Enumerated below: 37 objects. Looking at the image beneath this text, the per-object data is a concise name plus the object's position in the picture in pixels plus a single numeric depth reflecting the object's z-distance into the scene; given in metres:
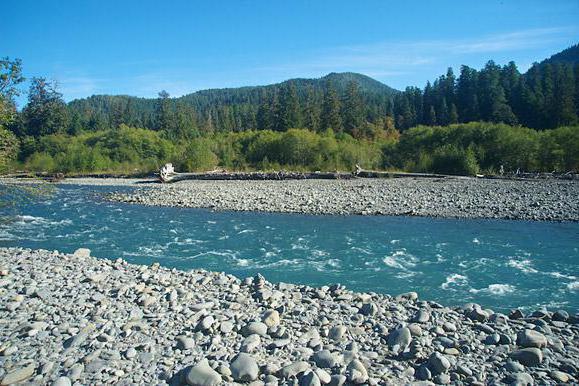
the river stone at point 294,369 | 4.68
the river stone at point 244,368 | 4.61
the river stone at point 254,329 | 5.74
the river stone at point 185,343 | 5.32
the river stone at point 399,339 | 5.36
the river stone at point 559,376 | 4.62
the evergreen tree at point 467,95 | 56.85
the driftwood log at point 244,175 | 34.38
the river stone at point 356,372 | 4.51
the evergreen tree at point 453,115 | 55.72
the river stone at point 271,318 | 6.03
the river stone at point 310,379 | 4.40
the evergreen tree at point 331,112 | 56.72
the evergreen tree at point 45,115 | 63.93
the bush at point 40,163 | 50.66
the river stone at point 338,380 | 4.46
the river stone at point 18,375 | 4.54
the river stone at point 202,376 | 4.48
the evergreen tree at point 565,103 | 45.00
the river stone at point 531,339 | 5.42
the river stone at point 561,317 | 6.46
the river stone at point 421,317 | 6.22
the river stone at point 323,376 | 4.50
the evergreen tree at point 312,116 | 57.75
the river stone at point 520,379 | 4.48
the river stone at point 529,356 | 4.98
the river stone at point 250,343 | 5.27
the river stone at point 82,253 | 10.66
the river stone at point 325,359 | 4.86
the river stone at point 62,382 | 4.44
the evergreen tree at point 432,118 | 59.47
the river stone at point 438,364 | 4.77
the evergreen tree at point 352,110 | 57.97
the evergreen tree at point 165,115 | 70.06
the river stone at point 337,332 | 5.69
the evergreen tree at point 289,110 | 58.06
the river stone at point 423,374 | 4.67
